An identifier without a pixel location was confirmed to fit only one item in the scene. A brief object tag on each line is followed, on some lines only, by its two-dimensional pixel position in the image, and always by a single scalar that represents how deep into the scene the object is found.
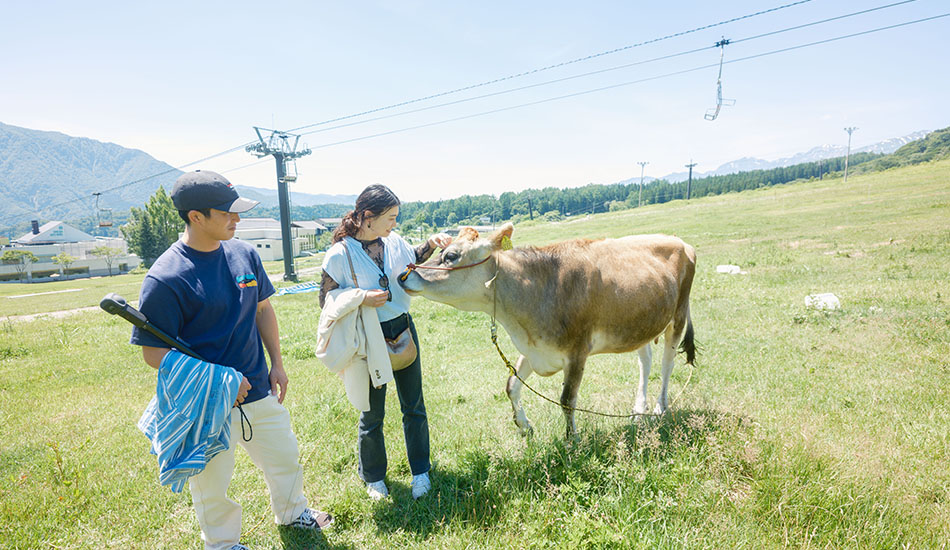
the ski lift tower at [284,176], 30.86
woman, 3.63
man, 2.76
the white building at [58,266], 64.06
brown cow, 4.20
